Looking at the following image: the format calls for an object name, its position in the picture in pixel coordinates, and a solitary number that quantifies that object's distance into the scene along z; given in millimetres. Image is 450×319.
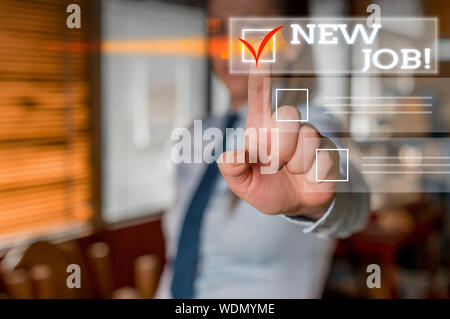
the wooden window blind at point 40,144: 1206
